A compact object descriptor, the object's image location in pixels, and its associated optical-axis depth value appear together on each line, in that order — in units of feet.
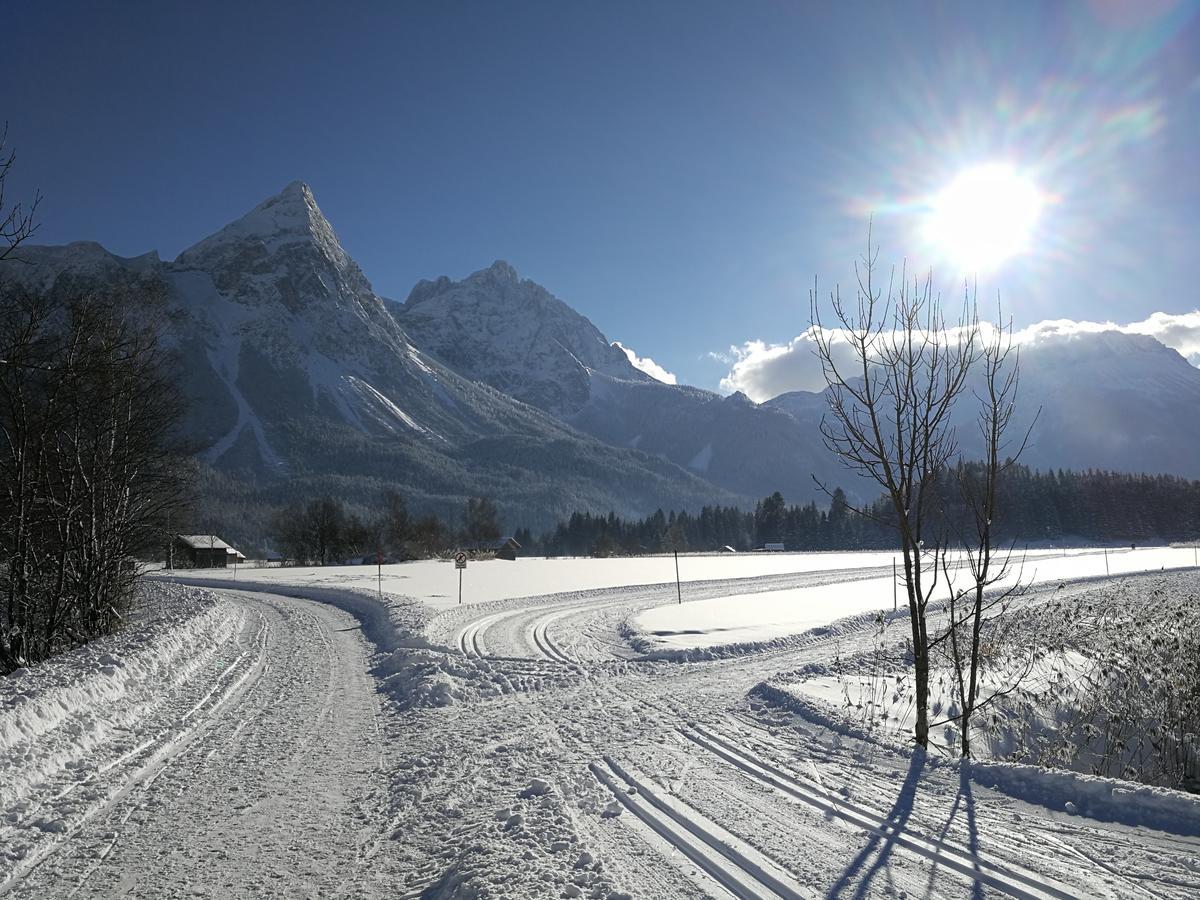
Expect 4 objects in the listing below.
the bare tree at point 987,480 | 22.33
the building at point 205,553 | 252.42
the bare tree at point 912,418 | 22.58
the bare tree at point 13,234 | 21.91
